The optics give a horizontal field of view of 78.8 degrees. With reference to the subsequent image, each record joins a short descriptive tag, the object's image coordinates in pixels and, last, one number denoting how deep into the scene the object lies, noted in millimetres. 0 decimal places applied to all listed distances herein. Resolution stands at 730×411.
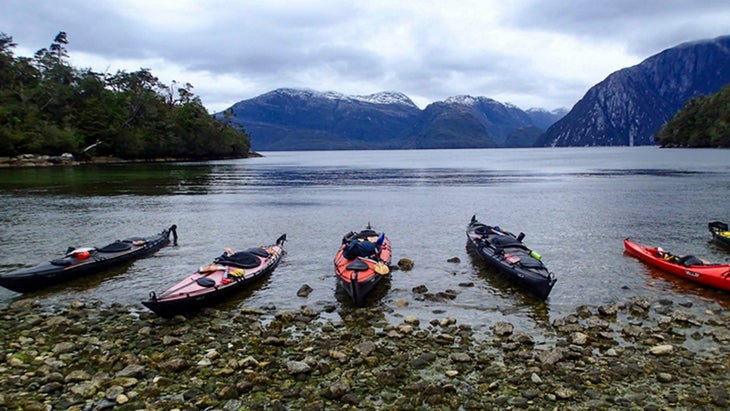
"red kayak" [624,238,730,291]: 18016
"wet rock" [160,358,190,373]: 11508
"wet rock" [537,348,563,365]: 11844
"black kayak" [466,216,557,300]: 17500
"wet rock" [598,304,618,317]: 15648
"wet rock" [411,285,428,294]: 18875
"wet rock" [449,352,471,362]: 12142
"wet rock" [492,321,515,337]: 14117
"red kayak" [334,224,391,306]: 17312
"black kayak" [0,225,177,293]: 18391
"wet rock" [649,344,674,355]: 12359
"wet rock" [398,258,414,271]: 22933
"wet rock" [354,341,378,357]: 12536
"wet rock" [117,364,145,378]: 11173
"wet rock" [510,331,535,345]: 13391
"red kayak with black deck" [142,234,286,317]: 15392
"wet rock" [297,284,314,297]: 18750
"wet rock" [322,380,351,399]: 10357
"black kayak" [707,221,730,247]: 26078
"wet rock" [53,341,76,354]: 12477
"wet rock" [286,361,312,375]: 11438
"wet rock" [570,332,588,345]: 13070
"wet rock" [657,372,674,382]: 10867
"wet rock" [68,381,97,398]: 10219
